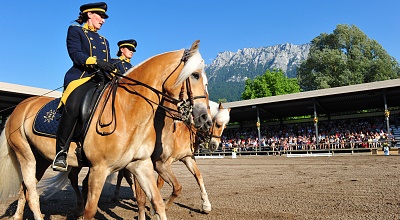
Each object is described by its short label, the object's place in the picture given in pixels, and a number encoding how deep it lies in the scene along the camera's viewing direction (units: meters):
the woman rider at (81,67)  4.44
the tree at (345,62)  49.53
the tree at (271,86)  56.31
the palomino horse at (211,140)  6.97
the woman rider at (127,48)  6.87
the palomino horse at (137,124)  4.20
